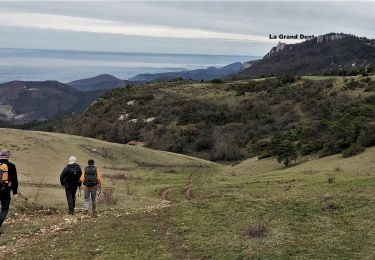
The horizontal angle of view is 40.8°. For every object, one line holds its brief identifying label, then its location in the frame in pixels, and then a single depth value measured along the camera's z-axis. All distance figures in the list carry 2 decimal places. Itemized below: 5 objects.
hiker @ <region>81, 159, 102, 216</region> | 19.44
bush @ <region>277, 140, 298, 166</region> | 35.50
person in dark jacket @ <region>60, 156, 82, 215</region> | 19.77
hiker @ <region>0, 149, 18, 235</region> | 15.37
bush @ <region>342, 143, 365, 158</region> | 32.03
